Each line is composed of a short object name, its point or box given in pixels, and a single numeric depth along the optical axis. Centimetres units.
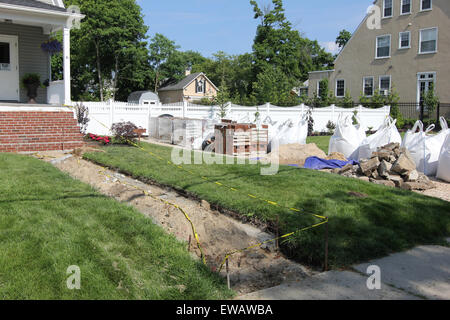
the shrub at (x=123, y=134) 1251
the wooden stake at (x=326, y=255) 411
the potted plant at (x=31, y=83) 1503
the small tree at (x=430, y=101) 2662
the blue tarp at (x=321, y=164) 1002
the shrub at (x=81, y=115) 1329
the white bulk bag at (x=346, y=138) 1166
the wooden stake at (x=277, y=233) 474
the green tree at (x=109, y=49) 4531
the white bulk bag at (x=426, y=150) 966
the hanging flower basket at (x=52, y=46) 1527
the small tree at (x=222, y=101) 1919
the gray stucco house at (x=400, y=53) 2803
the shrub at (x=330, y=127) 2377
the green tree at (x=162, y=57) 5662
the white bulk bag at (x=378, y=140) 1066
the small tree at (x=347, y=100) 2937
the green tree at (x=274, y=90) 2598
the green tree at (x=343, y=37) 6862
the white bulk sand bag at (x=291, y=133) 1343
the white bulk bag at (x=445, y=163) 890
